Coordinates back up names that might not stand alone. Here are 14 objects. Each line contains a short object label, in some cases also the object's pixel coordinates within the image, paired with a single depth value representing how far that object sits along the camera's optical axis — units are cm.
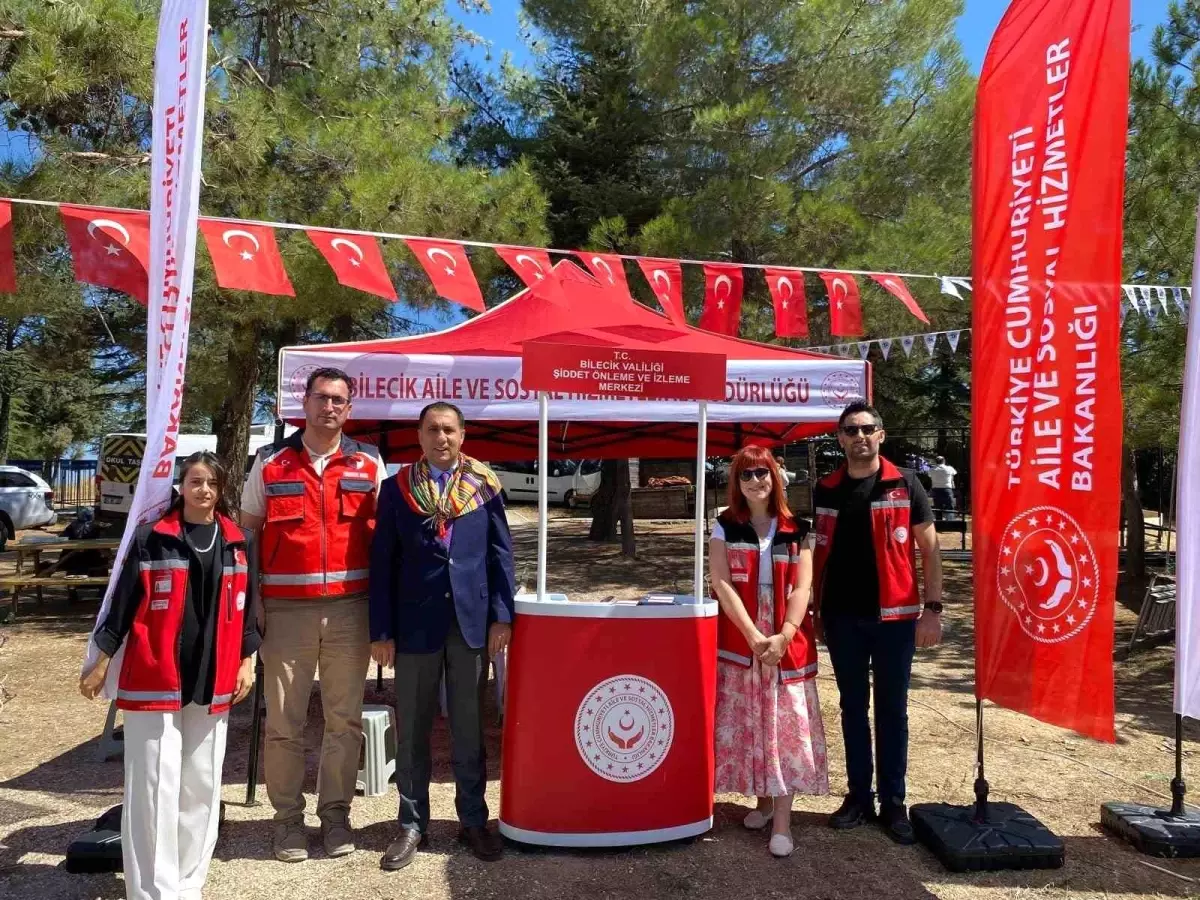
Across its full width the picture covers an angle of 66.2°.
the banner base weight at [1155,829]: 367
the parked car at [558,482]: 2350
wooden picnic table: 845
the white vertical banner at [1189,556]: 339
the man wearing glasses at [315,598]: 349
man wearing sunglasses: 374
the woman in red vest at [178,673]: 298
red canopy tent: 448
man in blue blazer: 348
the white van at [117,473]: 1101
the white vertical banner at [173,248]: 310
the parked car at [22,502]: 1708
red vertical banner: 347
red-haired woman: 363
